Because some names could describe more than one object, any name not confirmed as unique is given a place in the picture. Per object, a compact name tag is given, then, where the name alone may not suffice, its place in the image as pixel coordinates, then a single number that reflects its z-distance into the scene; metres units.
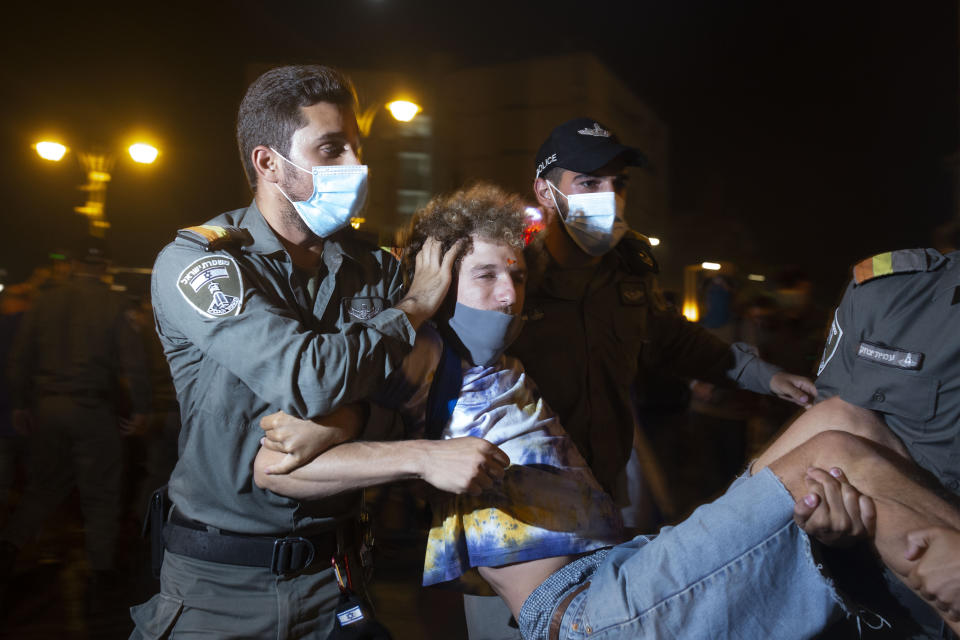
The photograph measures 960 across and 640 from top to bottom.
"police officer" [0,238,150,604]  4.14
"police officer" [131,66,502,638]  1.43
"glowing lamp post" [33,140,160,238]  7.79
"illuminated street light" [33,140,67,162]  8.52
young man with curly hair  1.38
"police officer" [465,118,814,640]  2.23
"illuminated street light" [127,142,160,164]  8.15
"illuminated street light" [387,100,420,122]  7.69
